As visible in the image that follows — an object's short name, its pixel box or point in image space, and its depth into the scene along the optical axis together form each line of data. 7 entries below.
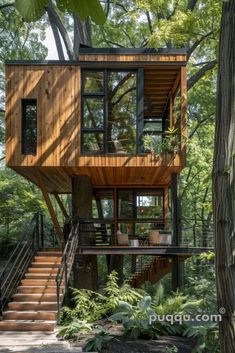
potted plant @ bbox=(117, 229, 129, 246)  12.92
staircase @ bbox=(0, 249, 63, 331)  8.79
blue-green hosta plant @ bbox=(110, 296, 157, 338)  6.89
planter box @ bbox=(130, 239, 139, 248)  12.20
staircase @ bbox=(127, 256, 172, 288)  13.63
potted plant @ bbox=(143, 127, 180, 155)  11.06
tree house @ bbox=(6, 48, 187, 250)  11.03
